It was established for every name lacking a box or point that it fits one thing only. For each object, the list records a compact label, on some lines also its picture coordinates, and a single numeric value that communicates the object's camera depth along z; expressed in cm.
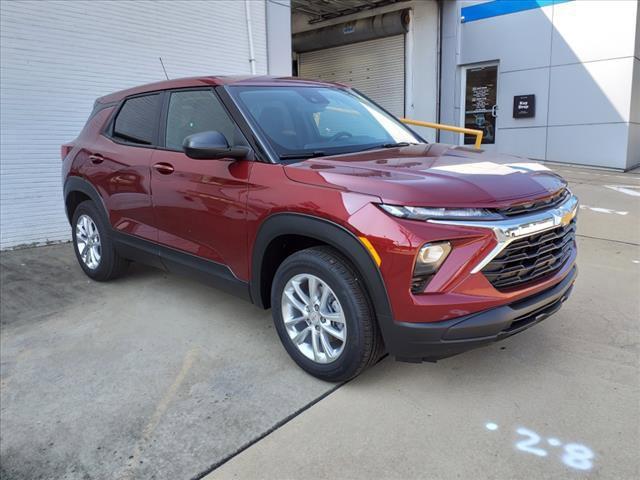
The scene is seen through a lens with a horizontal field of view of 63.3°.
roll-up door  1477
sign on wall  1202
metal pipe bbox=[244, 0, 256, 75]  912
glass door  1303
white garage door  648
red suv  247
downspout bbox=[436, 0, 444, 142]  1350
